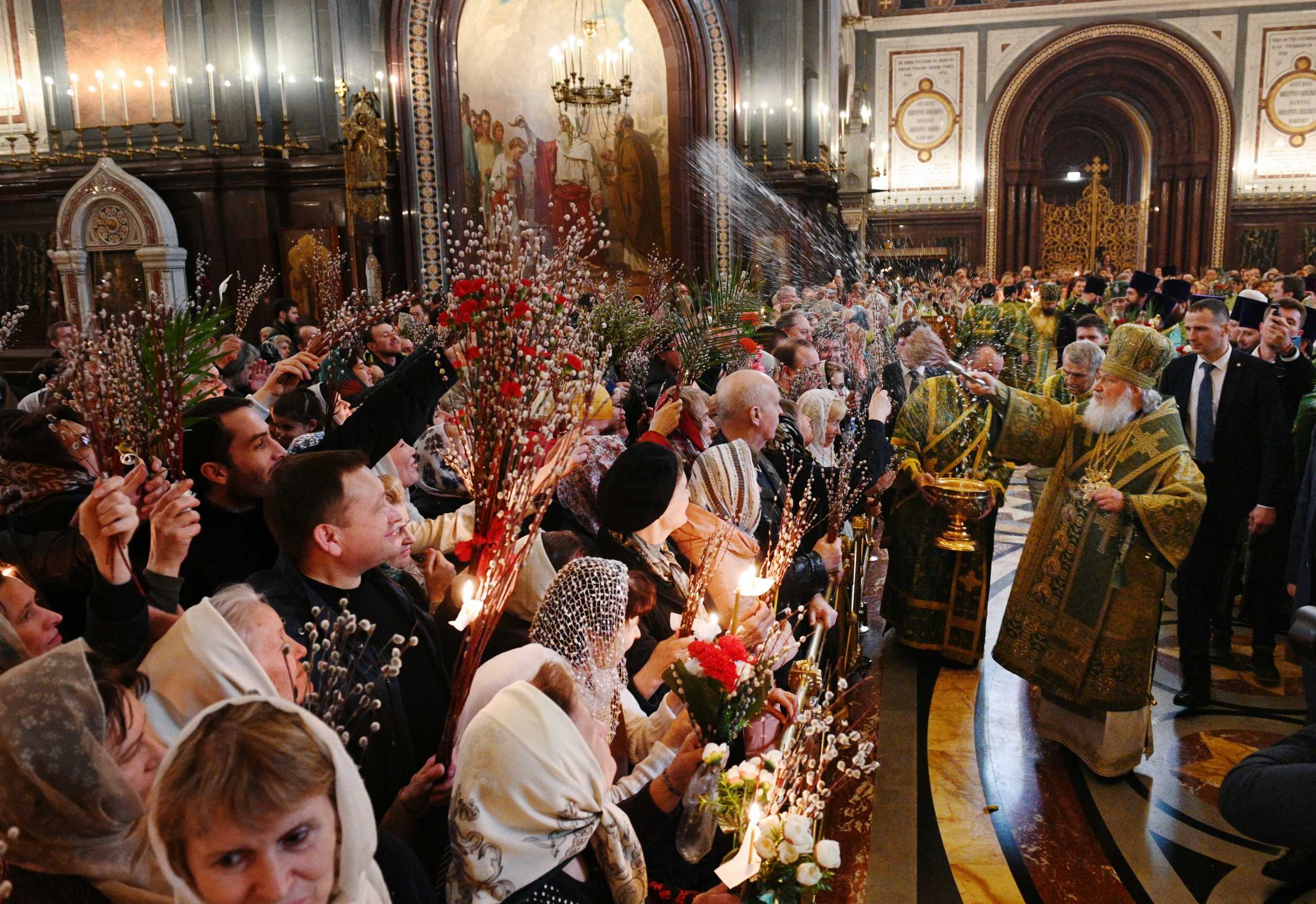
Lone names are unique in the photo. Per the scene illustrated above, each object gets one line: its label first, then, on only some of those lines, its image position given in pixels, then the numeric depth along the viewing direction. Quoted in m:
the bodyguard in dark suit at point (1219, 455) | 4.68
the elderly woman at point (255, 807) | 1.15
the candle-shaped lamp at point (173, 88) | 10.95
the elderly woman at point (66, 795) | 1.18
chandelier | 10.92
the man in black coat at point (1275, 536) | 5.18
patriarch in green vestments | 3.88
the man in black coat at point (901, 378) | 5.98
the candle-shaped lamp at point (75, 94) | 11.48
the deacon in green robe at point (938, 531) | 4.96
